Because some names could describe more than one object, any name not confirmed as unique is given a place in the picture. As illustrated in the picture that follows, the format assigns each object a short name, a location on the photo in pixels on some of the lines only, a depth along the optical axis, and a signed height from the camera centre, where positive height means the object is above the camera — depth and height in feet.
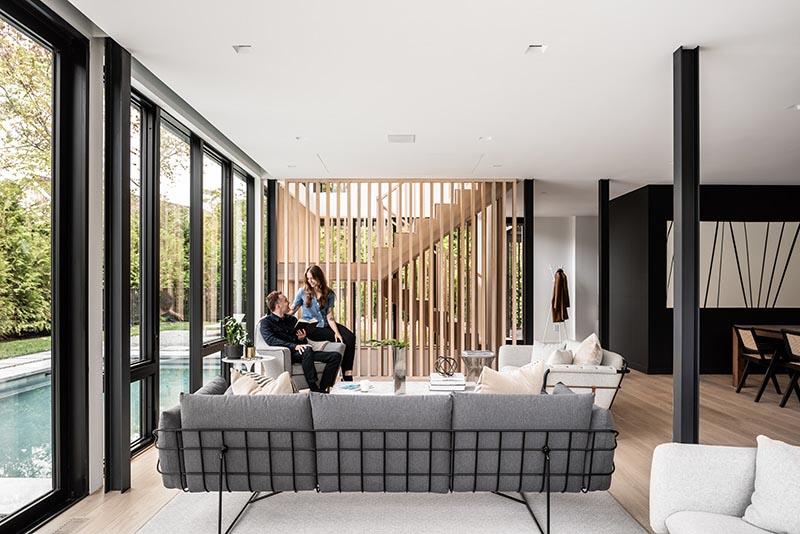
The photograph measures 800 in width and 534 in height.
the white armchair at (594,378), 18.44 -3.11
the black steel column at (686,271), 12.44 -0.14
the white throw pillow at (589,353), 19.33 -2.56
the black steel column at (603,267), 28.58 -0.13
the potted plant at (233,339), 20.08 -2.20
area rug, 11.18 -4.31
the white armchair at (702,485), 8.48 -2.79
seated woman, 25.50 -1.58
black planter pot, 20.06 -2.53
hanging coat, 43.21 -2.22
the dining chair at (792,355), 21.75 -2.99
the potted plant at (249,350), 20.27 -2.52
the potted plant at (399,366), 18.81 -2.82
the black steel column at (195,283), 20.17 -0.49
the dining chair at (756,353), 23.62 -3.21
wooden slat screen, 28.91 -0.04
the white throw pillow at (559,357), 19.44 -2.69
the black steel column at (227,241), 23.85 +0.89
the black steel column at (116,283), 12.99 -0.31
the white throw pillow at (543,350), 21.71 -2.77
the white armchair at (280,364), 21.22 -3.11
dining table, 25.00 -2.75
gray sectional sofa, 10.64 -2.77
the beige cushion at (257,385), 11.66 -2.07
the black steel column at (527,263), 27.73 +0.06
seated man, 22.31 -2.49
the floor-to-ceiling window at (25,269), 10.66 -0.02
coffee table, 18.53 -3.56
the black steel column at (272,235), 29.48 +1.35
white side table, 19.75 -2.78
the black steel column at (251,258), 28.09 +0.33
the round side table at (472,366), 21.38 -3.19
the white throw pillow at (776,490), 7.79 -2.66
